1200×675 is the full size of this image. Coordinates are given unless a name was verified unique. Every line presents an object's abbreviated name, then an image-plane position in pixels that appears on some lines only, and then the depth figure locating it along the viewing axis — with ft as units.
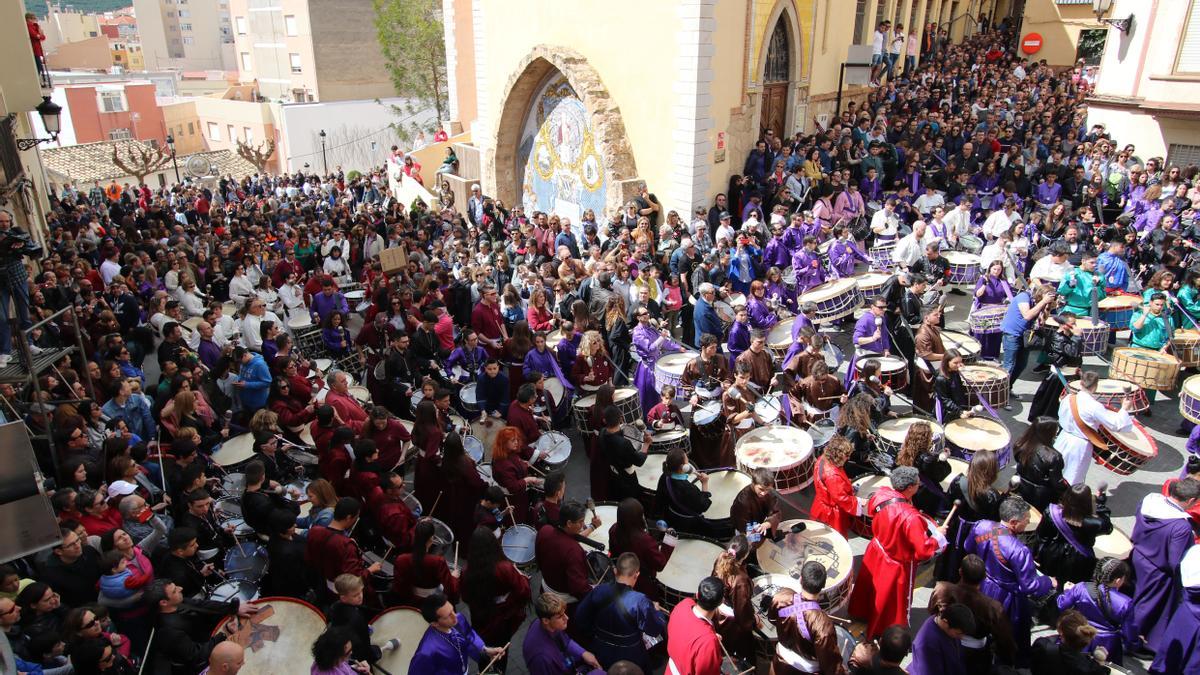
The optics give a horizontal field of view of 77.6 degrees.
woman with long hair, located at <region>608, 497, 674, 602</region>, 17.97
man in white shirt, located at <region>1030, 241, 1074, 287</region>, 33.12
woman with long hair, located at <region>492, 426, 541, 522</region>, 21.18
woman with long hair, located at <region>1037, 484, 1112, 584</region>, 17.92
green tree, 114.83
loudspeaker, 12.04
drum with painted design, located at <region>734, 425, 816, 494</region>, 22.04
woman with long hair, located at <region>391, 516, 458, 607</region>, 17.12
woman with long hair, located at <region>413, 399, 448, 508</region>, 22.29
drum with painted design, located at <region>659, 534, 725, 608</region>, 18.54
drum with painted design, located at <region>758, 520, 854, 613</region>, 17.93
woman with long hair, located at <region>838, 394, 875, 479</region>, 22.89
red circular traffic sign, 105.29
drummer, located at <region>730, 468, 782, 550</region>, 19.33
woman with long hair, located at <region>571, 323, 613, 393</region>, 28.50
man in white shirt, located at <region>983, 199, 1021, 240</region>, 42.22
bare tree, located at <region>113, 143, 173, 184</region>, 108.37
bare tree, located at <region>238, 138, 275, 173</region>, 115.54
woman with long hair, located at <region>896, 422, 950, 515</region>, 20.08
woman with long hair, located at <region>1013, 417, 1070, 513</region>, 19.60
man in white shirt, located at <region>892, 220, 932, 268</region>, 38.73
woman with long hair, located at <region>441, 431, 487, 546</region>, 21.34
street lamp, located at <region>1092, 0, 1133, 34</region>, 54.13
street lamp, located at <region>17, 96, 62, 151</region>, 41.32
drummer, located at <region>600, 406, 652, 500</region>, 21.63
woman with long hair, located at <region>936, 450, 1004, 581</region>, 18.95
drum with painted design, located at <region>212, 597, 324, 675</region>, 15.94
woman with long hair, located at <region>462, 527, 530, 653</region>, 16.99
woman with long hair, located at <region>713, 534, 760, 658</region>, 16.43
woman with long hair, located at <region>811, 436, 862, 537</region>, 20.33
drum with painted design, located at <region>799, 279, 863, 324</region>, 33.09
